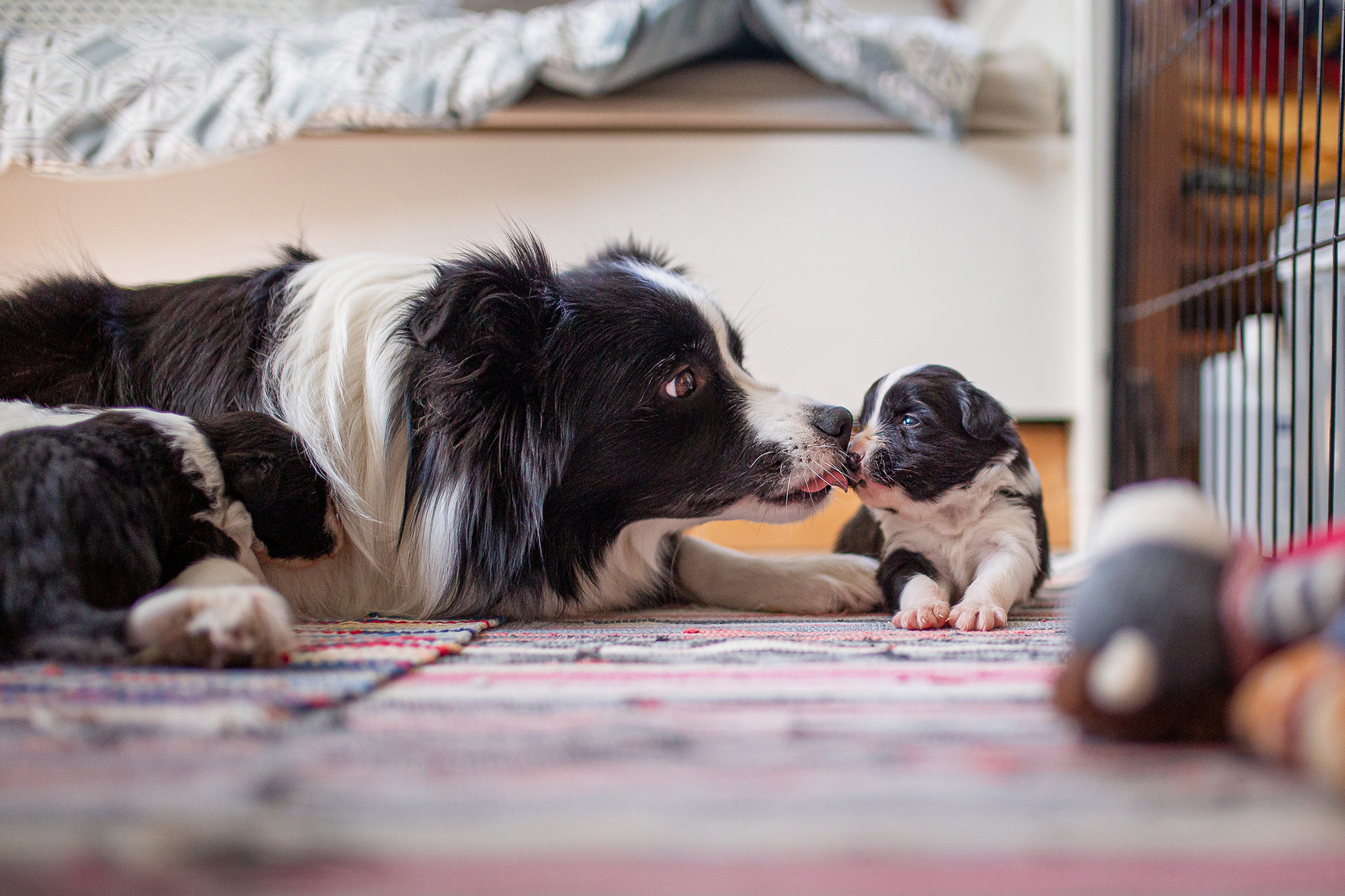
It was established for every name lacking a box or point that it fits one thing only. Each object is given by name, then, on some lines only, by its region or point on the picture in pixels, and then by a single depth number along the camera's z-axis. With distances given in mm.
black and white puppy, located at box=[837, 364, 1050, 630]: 1394
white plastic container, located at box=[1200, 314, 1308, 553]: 1703
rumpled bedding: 2215
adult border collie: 1272
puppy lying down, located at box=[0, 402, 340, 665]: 804
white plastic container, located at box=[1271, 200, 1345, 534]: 1479
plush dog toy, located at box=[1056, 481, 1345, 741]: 561
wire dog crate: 1918
